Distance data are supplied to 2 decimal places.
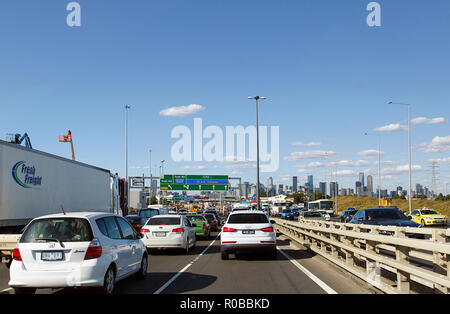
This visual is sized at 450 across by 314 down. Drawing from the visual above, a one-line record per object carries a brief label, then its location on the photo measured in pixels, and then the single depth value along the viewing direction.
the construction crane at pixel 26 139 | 45.23
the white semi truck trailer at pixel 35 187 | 15.73
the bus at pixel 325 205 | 80.12
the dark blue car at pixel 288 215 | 65.94
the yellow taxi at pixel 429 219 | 38.53
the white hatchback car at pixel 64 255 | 8.32
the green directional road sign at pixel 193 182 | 61.84
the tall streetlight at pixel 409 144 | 46.62
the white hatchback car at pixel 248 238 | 15.58
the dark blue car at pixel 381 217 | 18.97
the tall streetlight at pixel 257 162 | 42.91
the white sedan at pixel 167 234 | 17.81
